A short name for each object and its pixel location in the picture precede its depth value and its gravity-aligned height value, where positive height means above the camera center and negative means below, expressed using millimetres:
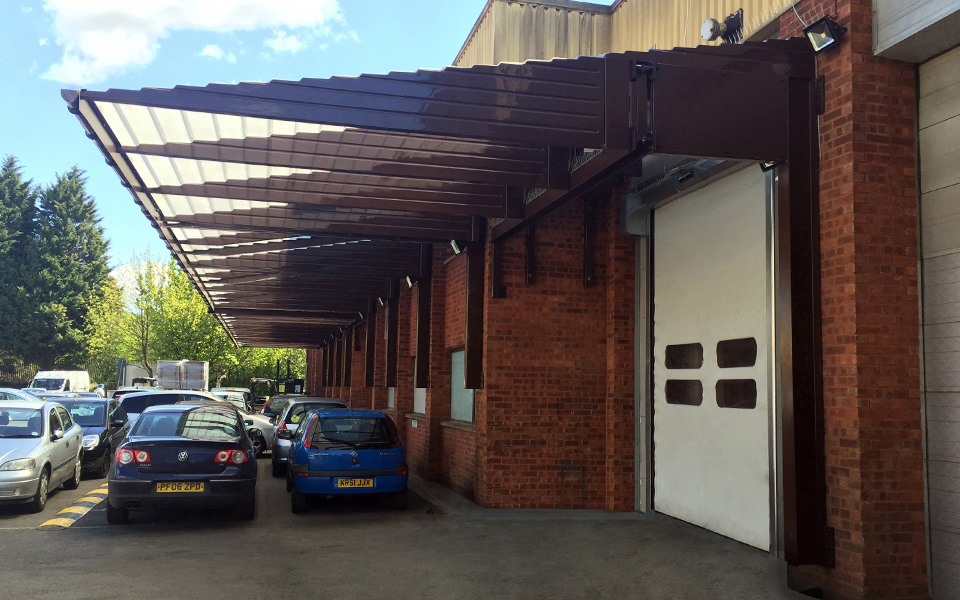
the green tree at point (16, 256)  68312 +9503
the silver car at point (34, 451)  10633 -1132
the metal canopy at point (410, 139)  6797 +2262
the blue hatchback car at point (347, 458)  11047 -1142
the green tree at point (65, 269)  69062 +8630
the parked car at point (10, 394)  17231 -559
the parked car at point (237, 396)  28141 -848
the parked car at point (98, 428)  15688 -1150
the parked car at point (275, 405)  26100 -1060
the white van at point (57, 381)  43688 -616
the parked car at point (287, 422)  15969 -951
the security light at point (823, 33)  6691 +2807
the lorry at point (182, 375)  34250 -158
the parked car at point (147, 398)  19422 -651
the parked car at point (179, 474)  9703 -1218
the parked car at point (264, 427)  20298 -1356
